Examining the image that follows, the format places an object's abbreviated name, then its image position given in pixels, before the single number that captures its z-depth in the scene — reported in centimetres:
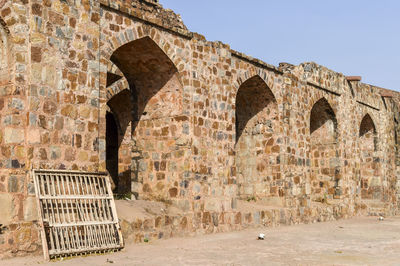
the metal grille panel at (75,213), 612
